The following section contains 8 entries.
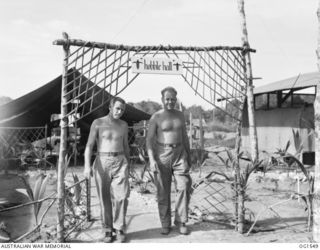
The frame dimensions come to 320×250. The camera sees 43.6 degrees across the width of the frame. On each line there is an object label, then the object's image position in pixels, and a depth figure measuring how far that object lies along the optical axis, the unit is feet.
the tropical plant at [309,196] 14.78
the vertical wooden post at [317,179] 12.34
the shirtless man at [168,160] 14.26
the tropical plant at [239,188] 14.52
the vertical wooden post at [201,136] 40.60
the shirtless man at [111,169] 13.32
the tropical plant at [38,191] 13.59
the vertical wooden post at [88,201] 15.92
